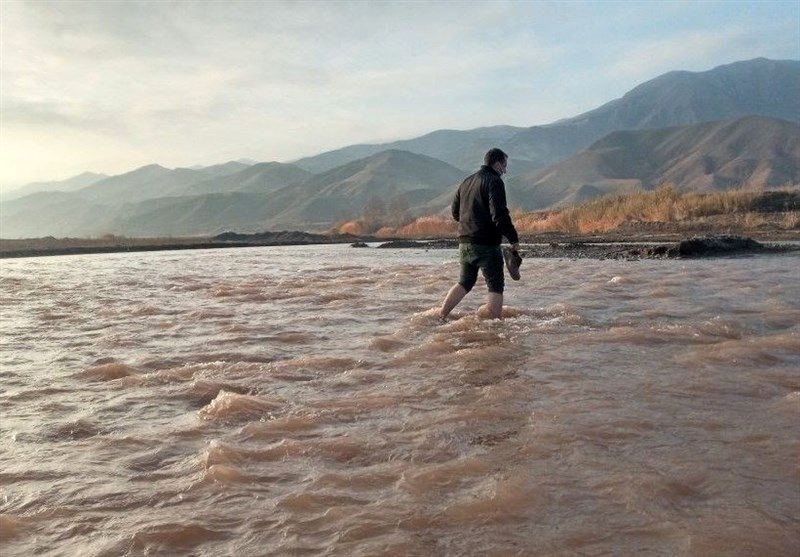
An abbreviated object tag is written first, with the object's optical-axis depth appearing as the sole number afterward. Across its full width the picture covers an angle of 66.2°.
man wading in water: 6.93
